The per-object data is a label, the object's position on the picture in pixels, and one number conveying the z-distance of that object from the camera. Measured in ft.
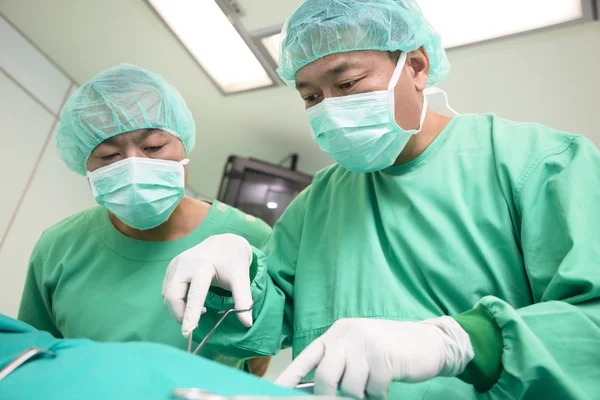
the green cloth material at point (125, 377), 1.35
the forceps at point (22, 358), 1.73
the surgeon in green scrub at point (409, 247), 1.90
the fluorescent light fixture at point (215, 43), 5.85
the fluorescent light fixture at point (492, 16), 4.87
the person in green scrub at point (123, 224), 3.90
